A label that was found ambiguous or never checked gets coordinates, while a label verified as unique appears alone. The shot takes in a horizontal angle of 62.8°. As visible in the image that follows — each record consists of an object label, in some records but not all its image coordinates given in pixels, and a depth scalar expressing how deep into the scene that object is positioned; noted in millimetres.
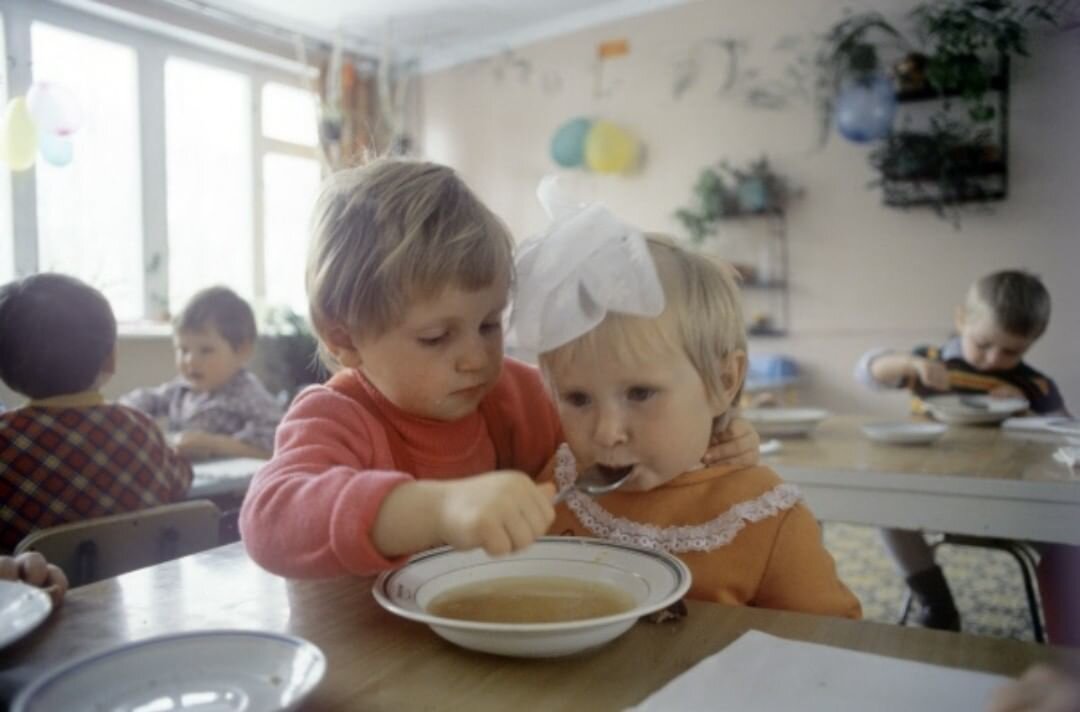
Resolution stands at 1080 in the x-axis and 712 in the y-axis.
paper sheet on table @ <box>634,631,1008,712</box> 575
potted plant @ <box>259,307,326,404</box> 4867
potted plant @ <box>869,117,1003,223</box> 4516
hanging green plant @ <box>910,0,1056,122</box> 4340
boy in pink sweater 922
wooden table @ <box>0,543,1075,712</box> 610
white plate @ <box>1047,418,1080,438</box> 2029
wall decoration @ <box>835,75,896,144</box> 4648
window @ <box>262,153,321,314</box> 5887
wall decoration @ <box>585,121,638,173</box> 5641
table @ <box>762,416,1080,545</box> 1493
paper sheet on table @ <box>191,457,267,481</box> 2197
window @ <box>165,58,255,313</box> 5195
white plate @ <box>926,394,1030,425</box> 2291
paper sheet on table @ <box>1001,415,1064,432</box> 2155
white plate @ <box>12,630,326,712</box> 556
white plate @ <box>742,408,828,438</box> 2125
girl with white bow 853
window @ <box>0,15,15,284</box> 4102
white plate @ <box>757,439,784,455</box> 1861
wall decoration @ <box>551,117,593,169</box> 5809
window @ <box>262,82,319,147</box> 5859
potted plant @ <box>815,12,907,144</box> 4750
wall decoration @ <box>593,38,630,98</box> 5793
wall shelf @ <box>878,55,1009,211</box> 4492
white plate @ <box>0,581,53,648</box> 676
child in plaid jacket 1687
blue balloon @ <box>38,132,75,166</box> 3877
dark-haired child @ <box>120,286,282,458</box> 3104
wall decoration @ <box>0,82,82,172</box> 3576
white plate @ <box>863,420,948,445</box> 1951
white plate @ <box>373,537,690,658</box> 624
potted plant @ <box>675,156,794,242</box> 5176
